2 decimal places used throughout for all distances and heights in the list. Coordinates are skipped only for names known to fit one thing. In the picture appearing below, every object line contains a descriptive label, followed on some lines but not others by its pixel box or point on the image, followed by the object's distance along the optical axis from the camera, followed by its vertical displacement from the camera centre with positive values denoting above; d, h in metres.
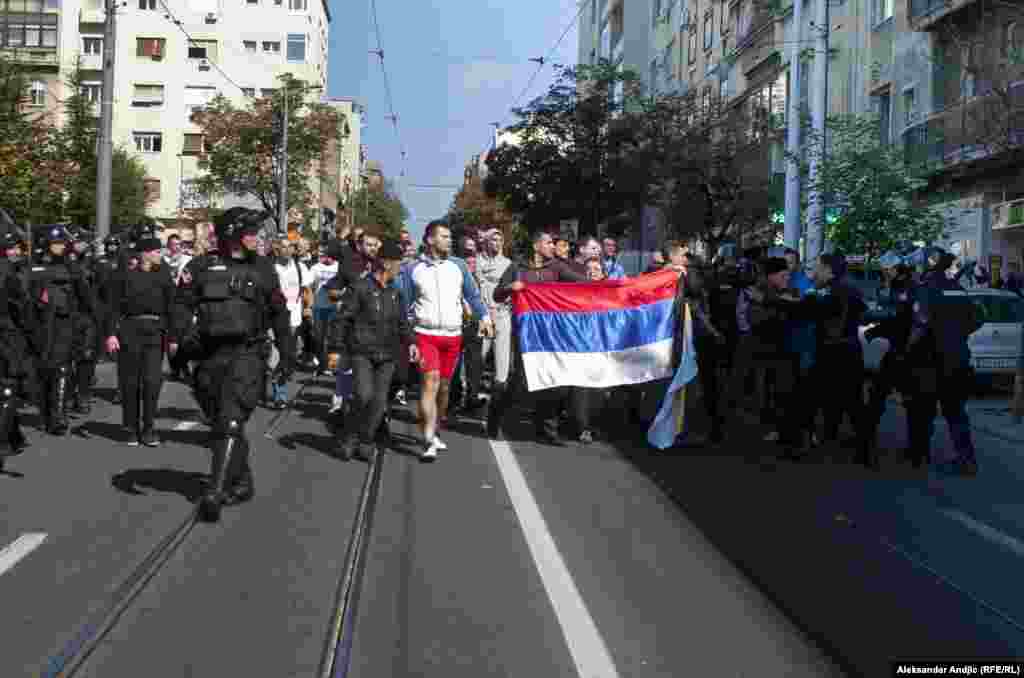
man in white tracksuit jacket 11.30 +0.19
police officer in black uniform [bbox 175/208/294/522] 8.80 +0.01
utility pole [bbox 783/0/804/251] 27.50 +3.08
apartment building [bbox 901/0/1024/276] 24.20 +4.59
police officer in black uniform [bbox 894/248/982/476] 11.66 -0.03
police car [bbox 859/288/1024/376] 18.78 +0.22
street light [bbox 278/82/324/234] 45.94 +4.70
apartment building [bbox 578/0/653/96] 64.69 +14.86
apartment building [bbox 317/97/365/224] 79.22 +11.88
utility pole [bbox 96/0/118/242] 23.25 +3.23
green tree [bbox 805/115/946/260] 21.55 +2.31
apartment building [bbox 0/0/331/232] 74.88 +14.19
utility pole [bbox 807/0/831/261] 25.61 +4.53
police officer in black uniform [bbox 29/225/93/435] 12.66 +0.07
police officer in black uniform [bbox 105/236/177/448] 11.98 -0.06
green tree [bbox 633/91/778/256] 33.72 +4.34
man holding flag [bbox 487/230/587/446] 12.82 +0.16
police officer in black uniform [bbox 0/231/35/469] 10.39 -0.21
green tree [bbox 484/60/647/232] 35.97 +4.91
